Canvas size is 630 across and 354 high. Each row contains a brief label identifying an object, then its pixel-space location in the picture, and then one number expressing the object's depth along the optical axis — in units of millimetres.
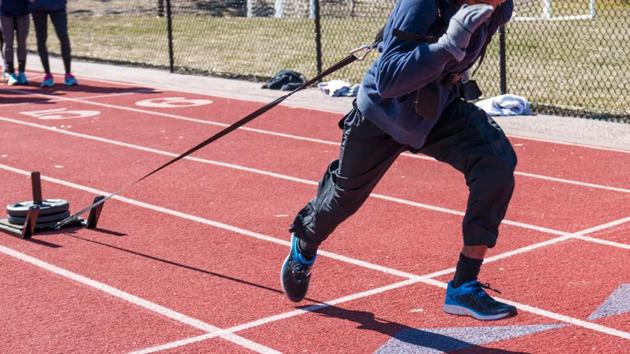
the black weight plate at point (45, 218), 7025
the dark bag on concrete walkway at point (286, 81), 14172
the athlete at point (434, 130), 4328
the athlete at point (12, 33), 14875
